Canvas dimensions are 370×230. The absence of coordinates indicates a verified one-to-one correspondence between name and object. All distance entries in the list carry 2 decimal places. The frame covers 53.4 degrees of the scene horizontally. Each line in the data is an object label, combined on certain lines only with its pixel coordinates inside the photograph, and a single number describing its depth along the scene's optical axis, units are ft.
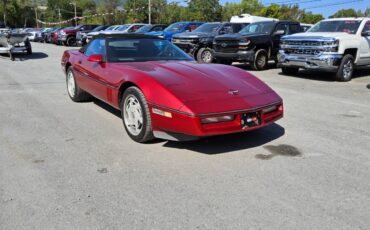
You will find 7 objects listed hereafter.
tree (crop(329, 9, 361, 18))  264.31
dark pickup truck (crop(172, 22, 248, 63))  47.67
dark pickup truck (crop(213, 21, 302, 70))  41.73
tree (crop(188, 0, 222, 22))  212.23
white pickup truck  33.14
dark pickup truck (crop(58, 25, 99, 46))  90.17
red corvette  13.23
